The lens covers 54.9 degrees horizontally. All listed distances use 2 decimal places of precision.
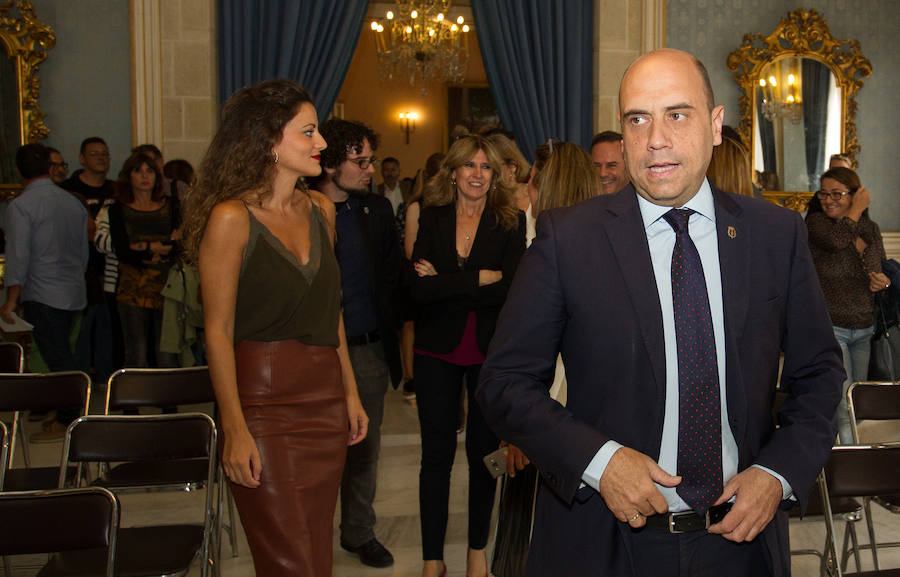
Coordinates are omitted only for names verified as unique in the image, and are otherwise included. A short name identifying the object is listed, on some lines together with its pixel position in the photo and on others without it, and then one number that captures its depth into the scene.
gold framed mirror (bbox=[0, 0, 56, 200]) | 6.28
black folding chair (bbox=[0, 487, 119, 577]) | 2.09
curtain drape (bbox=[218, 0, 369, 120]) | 6.53
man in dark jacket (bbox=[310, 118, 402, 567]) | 3.15
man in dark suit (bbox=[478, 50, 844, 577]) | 1.37
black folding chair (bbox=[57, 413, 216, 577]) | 2.67
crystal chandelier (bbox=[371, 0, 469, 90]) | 8.04
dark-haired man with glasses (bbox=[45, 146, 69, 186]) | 5.96
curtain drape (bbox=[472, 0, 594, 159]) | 6.85
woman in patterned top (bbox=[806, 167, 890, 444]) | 4.71
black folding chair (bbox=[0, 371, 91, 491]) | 3.34
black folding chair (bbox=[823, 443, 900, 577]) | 2.48
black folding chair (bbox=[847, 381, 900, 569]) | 3.21
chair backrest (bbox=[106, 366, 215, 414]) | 3.35
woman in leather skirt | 2.16
